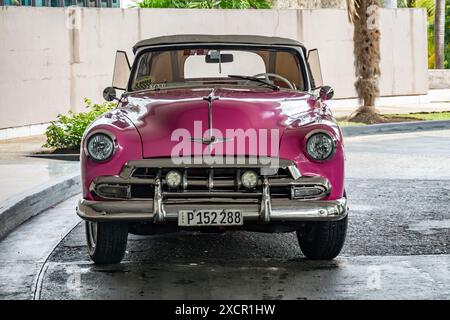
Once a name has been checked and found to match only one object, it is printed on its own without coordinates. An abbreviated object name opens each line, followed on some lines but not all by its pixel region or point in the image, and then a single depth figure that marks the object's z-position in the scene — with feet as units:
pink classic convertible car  22.34
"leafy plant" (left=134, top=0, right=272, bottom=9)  83.41
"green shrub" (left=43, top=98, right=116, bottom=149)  49.01
